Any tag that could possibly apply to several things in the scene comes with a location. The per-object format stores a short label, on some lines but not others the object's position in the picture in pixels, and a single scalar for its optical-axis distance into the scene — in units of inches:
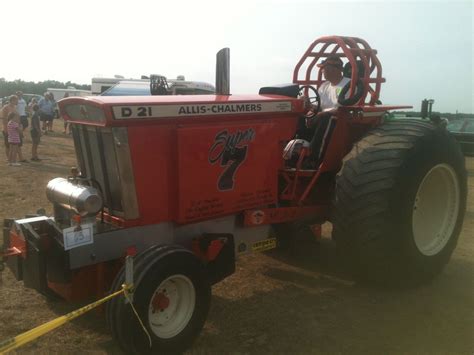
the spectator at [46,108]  722.8
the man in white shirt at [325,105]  177.8
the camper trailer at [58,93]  1392.5
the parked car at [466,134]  596.1
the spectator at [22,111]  595.2
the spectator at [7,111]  430.9
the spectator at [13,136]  426.0
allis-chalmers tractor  127.6
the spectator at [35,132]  468.8
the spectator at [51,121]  738.5
